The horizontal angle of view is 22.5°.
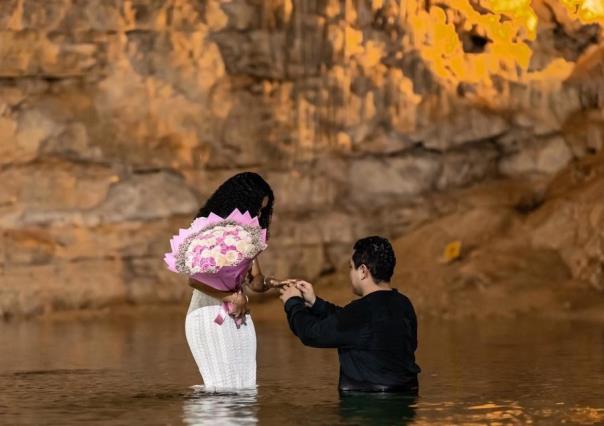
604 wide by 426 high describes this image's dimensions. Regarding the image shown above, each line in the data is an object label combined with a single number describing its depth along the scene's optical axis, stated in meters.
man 10.30
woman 10.76
